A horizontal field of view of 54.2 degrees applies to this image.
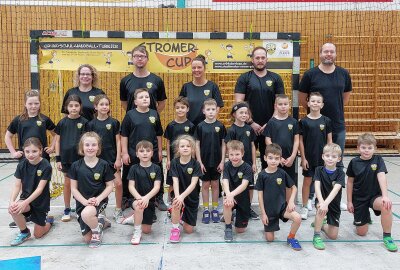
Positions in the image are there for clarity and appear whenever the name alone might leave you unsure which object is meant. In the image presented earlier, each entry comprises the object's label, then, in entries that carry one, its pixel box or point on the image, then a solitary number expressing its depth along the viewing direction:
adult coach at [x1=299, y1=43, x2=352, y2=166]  4.82
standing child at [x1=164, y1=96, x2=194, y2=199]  4.59
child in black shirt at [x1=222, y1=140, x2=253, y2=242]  4.10
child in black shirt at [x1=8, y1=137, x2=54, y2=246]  4.01
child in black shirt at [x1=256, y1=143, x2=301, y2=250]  3.96
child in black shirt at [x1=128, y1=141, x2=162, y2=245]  4.16
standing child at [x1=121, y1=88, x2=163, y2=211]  4.59
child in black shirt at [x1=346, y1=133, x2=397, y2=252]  4.01
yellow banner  5.46
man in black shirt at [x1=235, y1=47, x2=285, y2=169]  4.82
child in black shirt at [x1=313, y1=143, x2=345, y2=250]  3.90
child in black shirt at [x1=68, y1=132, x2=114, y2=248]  3.93
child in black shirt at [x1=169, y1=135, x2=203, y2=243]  4.14
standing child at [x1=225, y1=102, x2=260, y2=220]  4.49
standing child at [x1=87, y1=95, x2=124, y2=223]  4.55
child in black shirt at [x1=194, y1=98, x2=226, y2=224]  4.57
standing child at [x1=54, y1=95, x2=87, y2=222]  4.59
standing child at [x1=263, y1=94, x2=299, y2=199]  4.54
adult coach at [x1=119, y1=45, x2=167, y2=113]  4.80
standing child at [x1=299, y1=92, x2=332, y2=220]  4.62
